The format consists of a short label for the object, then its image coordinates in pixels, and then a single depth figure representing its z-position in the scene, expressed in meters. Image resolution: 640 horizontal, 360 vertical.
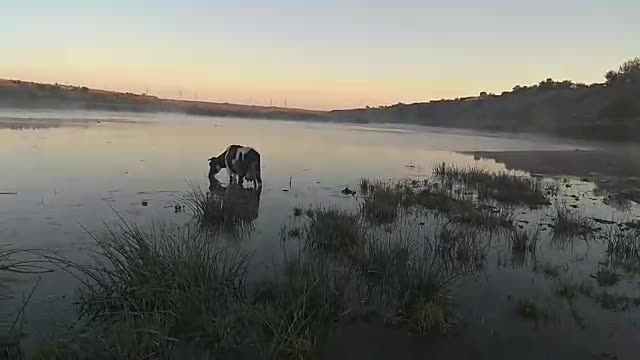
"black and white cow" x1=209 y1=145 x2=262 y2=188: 15.54
